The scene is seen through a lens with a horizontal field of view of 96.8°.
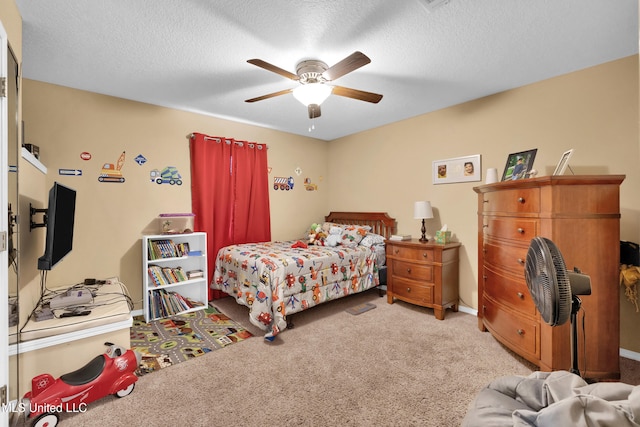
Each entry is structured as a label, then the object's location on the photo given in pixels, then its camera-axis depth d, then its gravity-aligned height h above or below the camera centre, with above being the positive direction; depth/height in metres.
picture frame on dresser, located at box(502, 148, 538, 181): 2.82 +0.44
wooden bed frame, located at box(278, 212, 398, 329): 4.26 -0.17
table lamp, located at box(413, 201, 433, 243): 3.51 -0.03
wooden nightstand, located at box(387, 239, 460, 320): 3.23 -0.77
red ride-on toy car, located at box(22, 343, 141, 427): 1.64 -1.06
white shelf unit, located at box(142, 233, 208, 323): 3.23 -0.69
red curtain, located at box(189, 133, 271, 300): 3.83 +0.30
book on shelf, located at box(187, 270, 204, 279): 3.59 -0.78
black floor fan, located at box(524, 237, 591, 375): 1.16 -0.34
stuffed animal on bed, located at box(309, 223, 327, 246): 4.15 -0.39
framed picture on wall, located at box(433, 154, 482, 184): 3.35 +0.48
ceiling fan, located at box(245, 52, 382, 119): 2.34 +1.03
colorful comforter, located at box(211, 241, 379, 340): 2.85 -0.75
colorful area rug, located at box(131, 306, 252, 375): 2.43 -1.23
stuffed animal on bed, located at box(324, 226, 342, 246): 4.00 -0.39
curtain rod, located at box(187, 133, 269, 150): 3.79 +1.03
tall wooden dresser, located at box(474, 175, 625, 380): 2.00 -0.34
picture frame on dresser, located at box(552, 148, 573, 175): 2.29 +0.36
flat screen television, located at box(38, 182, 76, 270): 1.83 -0.06
